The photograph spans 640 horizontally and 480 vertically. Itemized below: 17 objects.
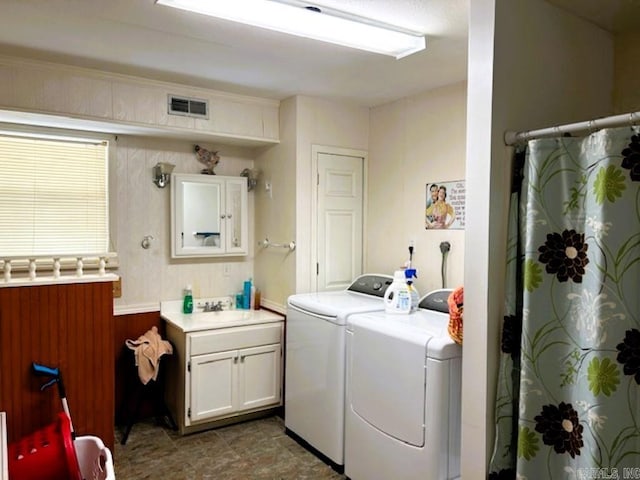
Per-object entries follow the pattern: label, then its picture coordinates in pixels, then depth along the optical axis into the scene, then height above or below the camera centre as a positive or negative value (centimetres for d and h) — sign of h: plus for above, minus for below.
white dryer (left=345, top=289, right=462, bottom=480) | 222 -89
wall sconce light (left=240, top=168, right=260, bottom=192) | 402 +36
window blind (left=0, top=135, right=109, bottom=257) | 320 +14
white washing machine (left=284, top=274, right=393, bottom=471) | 290 -93
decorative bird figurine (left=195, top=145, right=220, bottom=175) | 386 +48
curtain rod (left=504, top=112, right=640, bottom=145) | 158 +33
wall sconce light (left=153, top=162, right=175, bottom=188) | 363 +34
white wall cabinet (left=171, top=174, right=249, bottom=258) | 374 +1
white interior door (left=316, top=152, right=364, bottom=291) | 374 +0
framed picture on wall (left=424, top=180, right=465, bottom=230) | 315 +10
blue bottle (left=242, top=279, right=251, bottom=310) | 400 -66
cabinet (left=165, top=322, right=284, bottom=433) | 333 -113
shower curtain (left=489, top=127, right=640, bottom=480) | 159 -34
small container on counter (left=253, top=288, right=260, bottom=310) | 399 -69
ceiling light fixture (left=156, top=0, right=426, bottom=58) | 211 +93
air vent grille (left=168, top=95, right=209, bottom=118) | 334 +78
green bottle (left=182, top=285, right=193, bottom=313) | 376 -67
